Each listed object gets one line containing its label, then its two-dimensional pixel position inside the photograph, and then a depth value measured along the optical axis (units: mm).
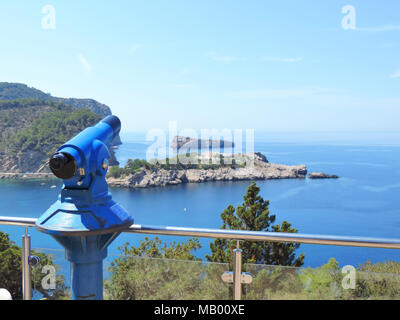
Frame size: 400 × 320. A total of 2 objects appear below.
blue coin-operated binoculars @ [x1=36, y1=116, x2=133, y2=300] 1374
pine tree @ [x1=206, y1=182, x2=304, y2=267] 11837
